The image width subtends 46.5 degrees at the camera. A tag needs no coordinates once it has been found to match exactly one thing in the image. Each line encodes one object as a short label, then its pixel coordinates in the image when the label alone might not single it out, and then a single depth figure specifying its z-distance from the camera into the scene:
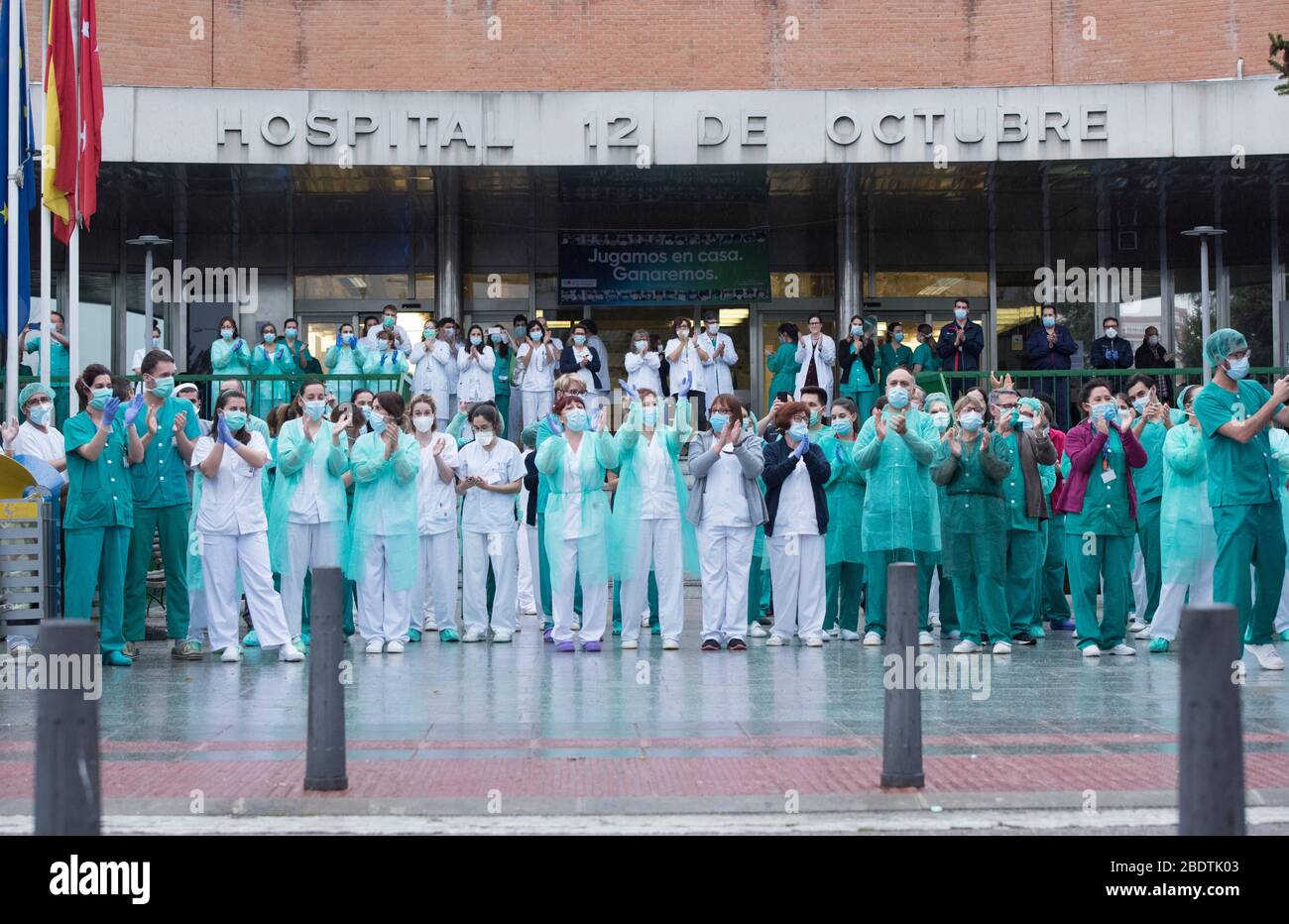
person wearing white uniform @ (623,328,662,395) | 21.39
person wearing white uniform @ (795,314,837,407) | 21.73
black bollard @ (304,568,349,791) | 6.52
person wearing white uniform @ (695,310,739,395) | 21.66
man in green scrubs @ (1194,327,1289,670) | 9.82
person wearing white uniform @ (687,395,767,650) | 12.30
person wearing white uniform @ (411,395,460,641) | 13.15
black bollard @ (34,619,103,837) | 4.62
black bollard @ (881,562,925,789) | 6.50
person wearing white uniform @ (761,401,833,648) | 12.58
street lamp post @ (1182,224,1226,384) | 20.80
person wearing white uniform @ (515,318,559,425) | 21.14
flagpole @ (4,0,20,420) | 13.26
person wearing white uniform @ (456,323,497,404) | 21.02
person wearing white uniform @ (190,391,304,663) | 11.70
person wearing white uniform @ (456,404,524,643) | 12.97
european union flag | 13.92
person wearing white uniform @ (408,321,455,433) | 21.06
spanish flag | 13.98
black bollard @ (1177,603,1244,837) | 4.59
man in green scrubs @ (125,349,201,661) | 12.01
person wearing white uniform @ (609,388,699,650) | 12.40
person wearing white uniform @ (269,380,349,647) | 12.12
